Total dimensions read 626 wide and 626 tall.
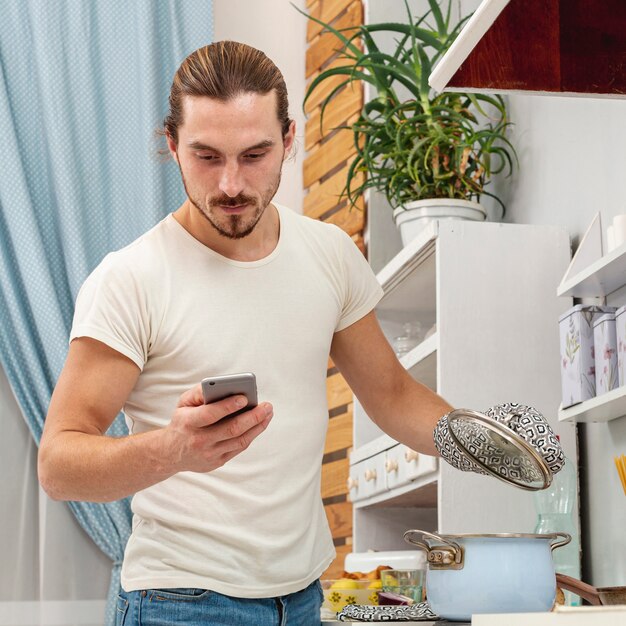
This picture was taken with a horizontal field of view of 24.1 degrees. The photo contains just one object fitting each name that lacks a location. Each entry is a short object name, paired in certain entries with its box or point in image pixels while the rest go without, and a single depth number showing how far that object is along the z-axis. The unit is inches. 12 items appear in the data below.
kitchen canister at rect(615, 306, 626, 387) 88.9
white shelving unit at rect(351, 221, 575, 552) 102.6
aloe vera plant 119.1
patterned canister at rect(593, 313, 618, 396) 90.4
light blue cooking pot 67.4
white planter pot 117.7
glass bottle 97.5
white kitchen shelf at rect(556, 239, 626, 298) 90.2
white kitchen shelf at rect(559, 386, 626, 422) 87.7
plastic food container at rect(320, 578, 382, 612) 91.7
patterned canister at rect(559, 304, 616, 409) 93.4
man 70.5
